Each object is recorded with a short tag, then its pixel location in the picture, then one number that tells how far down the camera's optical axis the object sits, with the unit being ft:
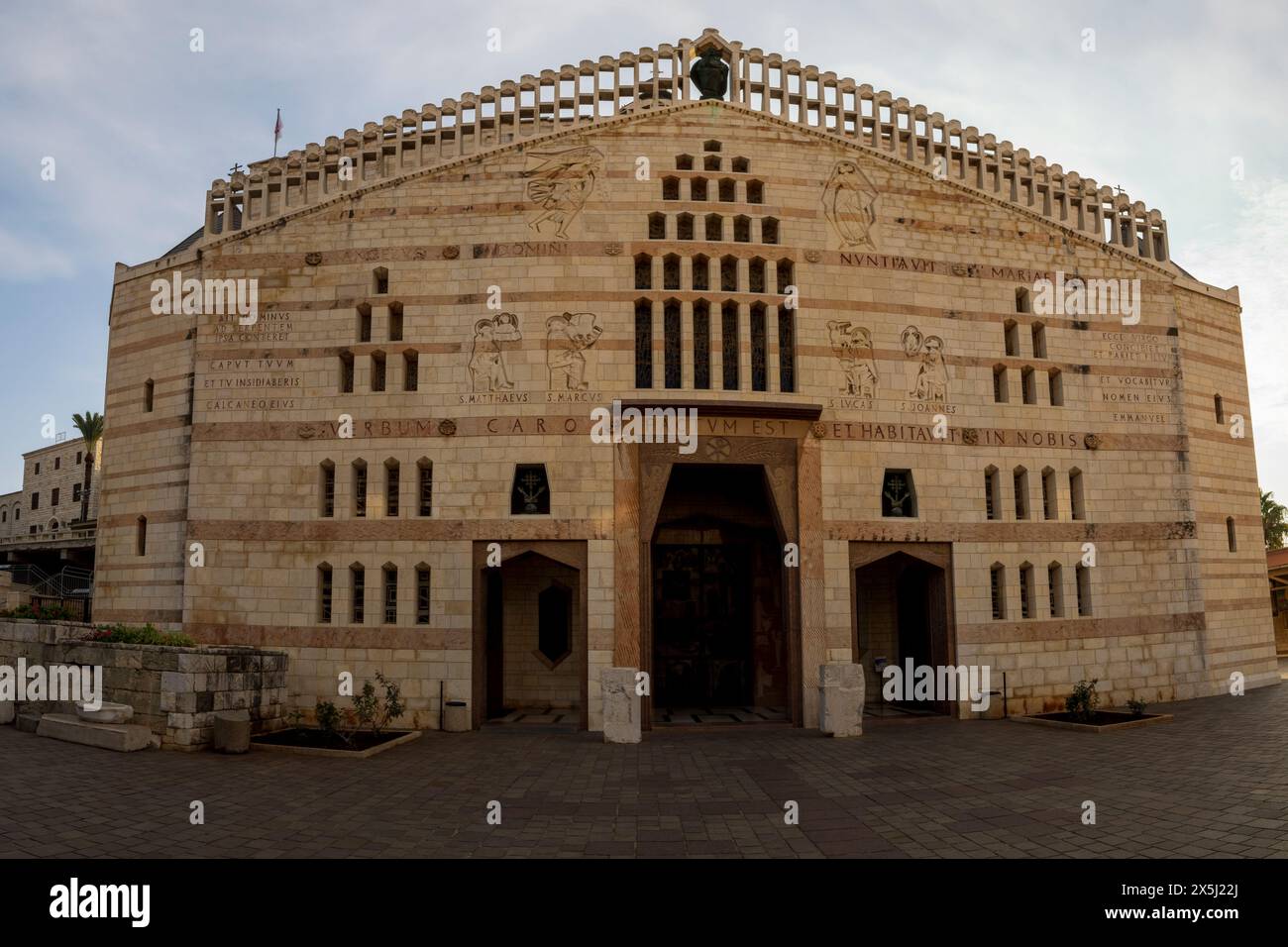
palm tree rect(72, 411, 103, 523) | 173.37
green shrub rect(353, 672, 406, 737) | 52.31
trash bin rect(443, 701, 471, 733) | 57.00
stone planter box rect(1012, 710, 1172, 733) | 53.98
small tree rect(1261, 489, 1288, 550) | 178.28
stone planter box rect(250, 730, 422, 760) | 46.75
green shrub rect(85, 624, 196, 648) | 50.31
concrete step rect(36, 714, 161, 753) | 45.21
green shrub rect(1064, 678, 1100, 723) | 57.11
